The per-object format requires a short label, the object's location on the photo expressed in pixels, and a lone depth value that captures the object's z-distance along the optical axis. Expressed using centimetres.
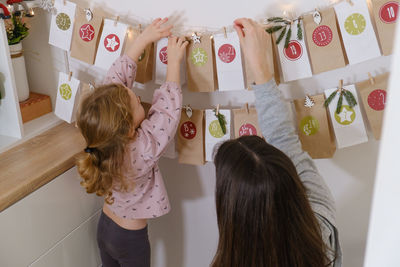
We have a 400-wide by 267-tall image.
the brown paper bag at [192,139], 121
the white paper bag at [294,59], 107
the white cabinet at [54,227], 108
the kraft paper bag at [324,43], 103
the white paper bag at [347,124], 107
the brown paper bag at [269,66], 108
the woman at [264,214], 77
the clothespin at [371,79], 104
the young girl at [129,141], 104
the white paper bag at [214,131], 118
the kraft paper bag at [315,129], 110
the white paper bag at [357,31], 99
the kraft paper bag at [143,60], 121
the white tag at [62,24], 125
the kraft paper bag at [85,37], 123
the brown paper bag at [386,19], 96
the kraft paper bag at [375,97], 103
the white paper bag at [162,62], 119
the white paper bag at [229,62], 111
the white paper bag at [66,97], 130
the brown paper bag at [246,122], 116
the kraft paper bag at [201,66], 113
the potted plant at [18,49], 128
